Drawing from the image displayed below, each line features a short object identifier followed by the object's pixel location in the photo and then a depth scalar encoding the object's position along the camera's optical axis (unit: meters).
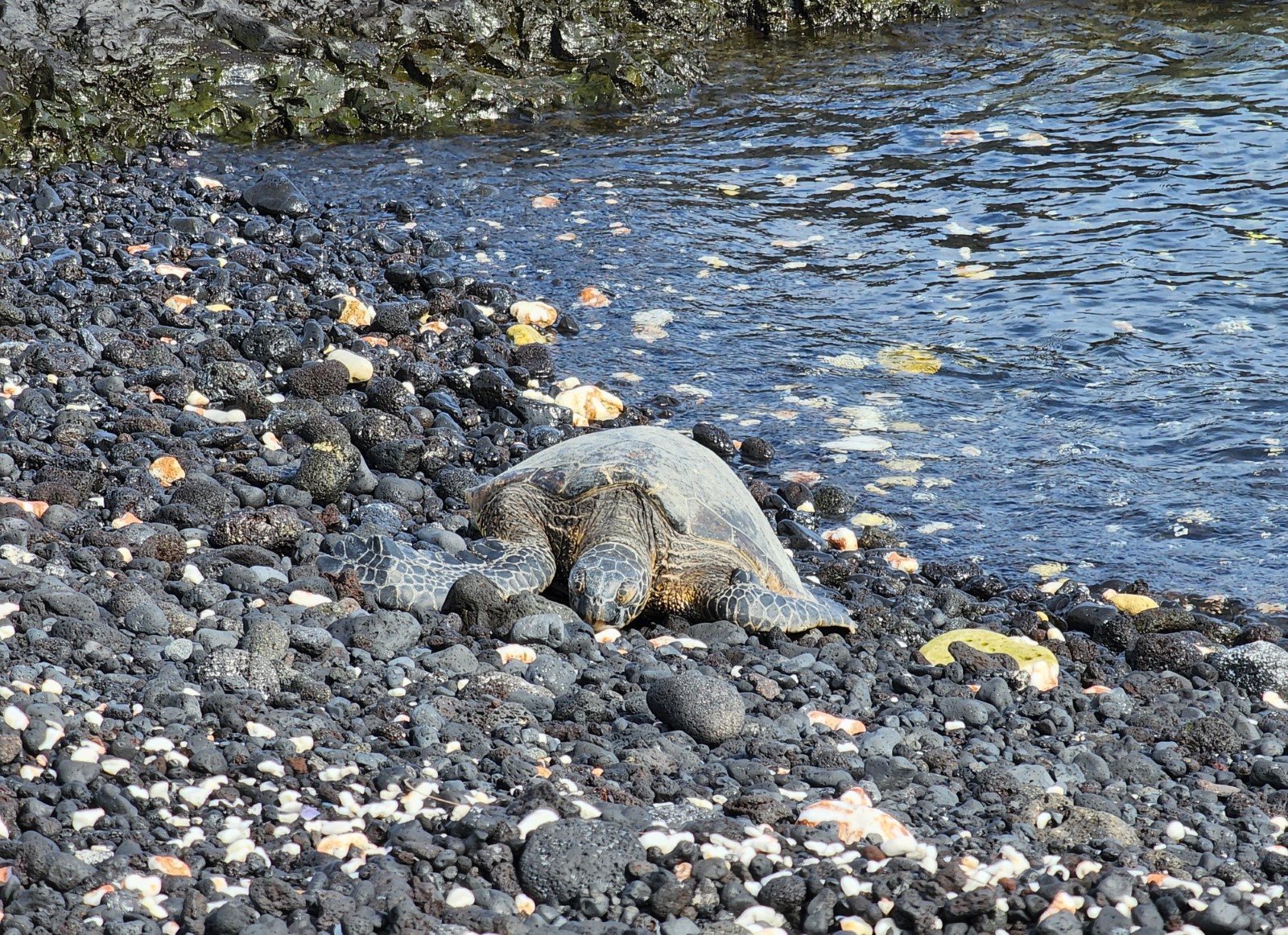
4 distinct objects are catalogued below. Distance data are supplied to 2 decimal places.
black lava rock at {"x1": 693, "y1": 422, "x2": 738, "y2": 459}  15.74
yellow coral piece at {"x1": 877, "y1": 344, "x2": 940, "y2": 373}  18.25
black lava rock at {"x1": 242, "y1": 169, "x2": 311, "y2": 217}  21.77
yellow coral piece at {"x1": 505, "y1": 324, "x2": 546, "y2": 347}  18.31
